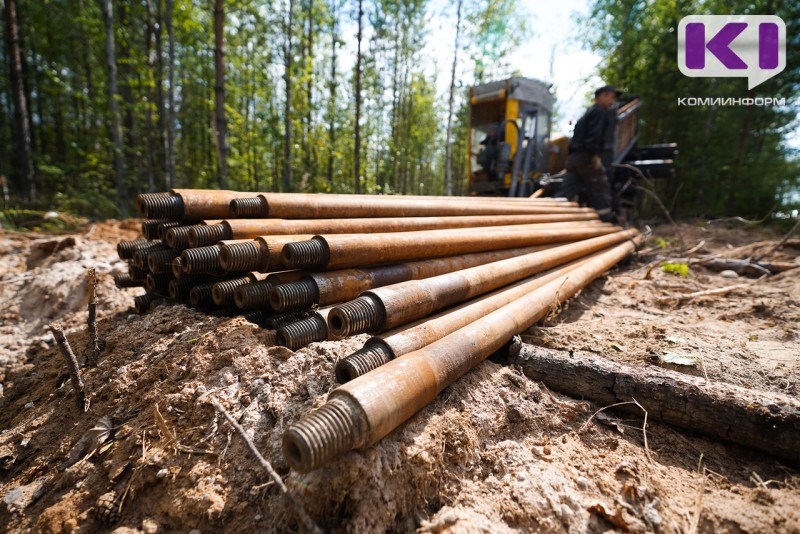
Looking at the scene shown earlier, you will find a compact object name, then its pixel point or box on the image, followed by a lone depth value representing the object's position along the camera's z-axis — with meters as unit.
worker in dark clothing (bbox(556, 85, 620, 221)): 6.46
